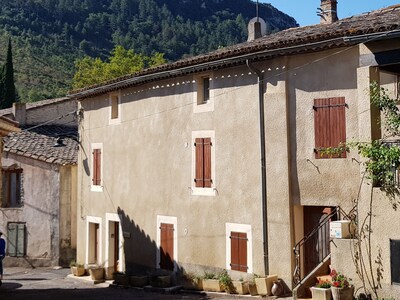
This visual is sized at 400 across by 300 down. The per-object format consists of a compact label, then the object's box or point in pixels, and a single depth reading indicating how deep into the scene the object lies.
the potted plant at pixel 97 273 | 21.41
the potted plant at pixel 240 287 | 15.45
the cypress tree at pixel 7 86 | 52.25
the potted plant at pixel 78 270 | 22.58
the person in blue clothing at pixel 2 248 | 17.77
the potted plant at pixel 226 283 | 15.89
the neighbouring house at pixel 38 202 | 26.11
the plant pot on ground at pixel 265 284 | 14.80
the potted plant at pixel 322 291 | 12.84
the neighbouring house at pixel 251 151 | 13.71
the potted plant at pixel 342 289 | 12.52
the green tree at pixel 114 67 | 46.50
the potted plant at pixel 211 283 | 16.28
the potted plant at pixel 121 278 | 19.48
